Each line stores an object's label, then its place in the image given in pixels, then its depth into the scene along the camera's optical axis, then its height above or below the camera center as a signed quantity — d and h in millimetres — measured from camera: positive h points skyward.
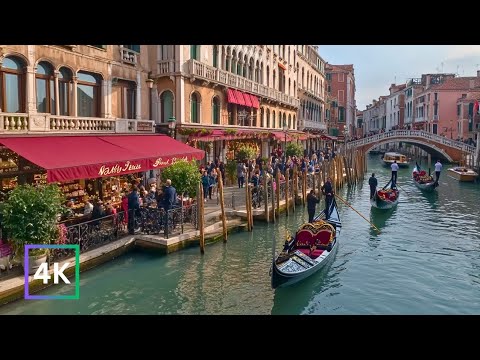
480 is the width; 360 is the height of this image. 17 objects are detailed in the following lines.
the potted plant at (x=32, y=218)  7066 -973
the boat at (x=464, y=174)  24891 -987
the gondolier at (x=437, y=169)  21531 -603
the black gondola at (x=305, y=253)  7879 -1900
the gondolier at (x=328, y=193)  12812 -1041
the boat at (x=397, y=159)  34600 -204
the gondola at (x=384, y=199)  16141 -1536
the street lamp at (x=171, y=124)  13367 +927
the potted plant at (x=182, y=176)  10500 -465
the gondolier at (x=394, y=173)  19078 -737
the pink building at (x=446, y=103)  42366 +5140
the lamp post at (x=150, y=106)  14245 +1560
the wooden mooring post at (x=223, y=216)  10698 -1438
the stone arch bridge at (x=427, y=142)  35178 +1136
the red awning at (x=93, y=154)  8203 +39
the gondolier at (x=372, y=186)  17094 -1107
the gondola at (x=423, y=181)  21172 -1172
